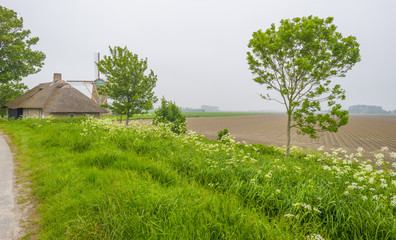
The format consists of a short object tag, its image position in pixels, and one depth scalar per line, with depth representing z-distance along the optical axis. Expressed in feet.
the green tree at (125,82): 61.36
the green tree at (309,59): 30.45
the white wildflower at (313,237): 6.94
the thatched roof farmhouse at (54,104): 82.74
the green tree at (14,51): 74.74
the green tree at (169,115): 51.44
